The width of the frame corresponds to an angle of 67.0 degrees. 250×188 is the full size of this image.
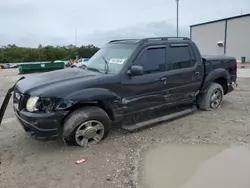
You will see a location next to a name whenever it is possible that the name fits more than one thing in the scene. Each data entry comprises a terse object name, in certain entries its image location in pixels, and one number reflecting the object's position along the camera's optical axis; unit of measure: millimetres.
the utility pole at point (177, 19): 22257
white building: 21416
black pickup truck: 2902
